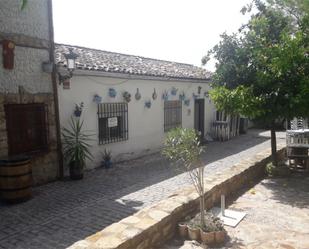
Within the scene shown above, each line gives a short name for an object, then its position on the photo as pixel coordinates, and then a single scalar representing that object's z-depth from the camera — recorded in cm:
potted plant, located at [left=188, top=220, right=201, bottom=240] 462
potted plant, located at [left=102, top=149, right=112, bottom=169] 988
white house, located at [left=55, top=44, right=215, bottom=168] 929
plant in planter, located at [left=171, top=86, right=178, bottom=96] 1333
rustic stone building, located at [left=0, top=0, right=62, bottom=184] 708
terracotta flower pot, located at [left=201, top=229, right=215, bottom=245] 449
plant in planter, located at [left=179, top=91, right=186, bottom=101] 1397
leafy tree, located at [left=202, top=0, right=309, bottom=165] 729
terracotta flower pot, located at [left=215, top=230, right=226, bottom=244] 451
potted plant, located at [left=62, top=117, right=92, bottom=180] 839
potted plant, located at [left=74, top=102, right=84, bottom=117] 891
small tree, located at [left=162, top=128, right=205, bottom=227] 470
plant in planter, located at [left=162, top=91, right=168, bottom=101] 1286
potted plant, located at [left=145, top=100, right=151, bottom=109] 1189
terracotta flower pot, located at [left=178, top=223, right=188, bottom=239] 475
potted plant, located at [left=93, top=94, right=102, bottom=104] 955
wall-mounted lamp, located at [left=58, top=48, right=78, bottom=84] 820
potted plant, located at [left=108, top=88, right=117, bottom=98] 1007
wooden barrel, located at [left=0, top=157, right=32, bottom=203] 655
